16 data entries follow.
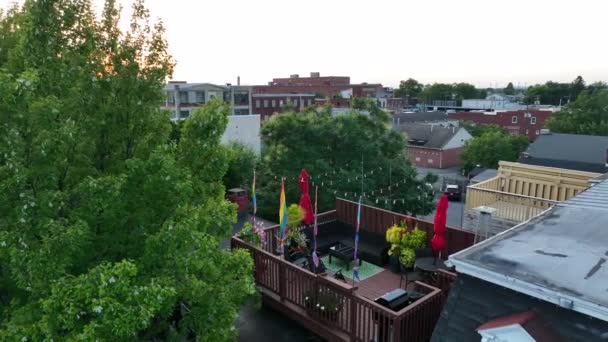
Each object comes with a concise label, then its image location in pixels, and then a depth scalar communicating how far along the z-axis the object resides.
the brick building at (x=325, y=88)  88.44
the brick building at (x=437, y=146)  48.98
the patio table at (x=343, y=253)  11.64
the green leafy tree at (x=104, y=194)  3.86
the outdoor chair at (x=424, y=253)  11.36
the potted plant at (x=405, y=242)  10.21
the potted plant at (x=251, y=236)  10.39
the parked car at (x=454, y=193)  34.25
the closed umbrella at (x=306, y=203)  11.38
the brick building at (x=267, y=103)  61.75
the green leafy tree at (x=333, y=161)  19.19
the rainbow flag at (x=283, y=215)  10.71
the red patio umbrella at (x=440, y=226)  9.65
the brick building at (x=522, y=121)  56.00
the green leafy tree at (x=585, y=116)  40.27
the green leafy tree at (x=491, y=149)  39.22
